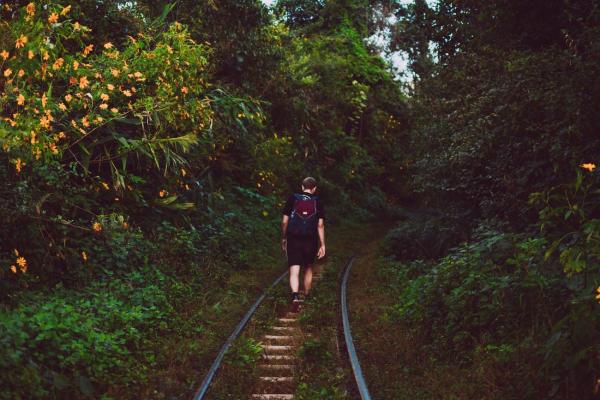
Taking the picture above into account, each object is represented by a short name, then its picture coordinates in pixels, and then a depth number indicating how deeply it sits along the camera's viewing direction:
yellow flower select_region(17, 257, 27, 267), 6.38
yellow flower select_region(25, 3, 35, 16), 7.12
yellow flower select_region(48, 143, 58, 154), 7.18
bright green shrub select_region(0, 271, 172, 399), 4.90
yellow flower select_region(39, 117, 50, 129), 6.63
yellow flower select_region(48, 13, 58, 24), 7.13
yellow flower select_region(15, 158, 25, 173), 6.43
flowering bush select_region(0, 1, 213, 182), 6.91
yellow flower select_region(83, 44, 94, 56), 8.23
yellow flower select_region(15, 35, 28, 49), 6.67
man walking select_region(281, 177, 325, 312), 9.31
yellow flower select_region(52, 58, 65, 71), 7.15
